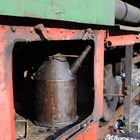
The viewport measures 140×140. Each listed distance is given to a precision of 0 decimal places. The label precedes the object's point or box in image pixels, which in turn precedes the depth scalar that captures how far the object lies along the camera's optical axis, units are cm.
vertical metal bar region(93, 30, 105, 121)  241
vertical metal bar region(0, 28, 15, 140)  144
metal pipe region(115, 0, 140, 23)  305
